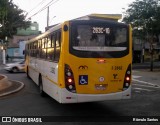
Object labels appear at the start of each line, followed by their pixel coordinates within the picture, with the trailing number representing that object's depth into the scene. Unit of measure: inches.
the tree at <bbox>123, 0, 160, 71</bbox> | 793.0
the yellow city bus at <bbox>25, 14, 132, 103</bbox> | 240.2
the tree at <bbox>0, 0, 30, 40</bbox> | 1052.5
